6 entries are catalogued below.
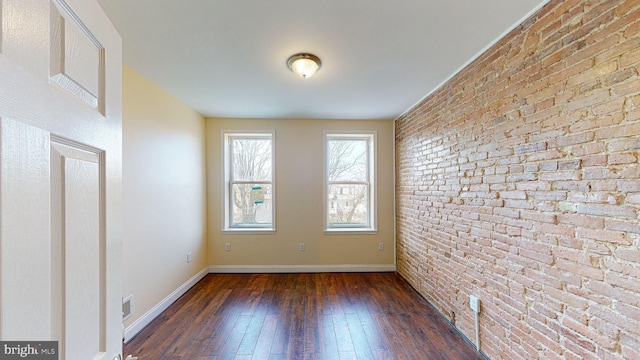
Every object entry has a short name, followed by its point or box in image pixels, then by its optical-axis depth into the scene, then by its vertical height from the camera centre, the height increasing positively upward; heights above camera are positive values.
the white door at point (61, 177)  0.44 +0.02
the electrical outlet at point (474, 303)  2.01 -0.99
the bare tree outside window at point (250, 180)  4.09 +0.05
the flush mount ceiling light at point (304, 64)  2.05 +0.99
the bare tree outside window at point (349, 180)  4.14 +0.03
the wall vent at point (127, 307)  2.15 -1.05
